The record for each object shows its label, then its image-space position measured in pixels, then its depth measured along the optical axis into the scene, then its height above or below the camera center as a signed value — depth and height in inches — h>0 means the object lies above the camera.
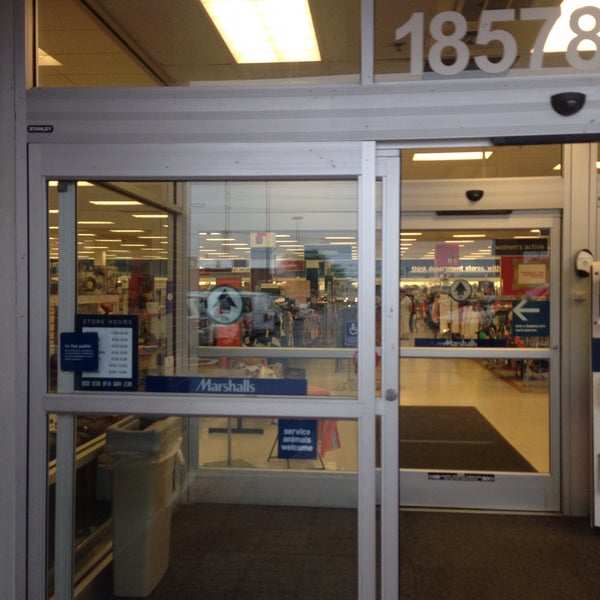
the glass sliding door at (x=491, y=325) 189.6 -8.9
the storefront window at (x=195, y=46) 107.3 +46.2
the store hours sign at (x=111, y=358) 108.2 -10.8
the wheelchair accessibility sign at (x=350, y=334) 105.3 -6.4
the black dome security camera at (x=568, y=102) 97.7 +31.5
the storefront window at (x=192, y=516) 109.4 -41.9
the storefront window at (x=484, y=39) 99.9 +42.9
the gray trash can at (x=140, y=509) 117.3 -41.9
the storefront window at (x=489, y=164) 181.0 +41.2
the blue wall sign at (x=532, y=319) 191.3 -6.7
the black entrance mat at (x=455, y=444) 207.5 -55.0
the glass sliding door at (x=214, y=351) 104.0 -9.6
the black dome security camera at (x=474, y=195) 190.5 +32.3
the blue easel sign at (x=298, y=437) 105.0 -24.3
